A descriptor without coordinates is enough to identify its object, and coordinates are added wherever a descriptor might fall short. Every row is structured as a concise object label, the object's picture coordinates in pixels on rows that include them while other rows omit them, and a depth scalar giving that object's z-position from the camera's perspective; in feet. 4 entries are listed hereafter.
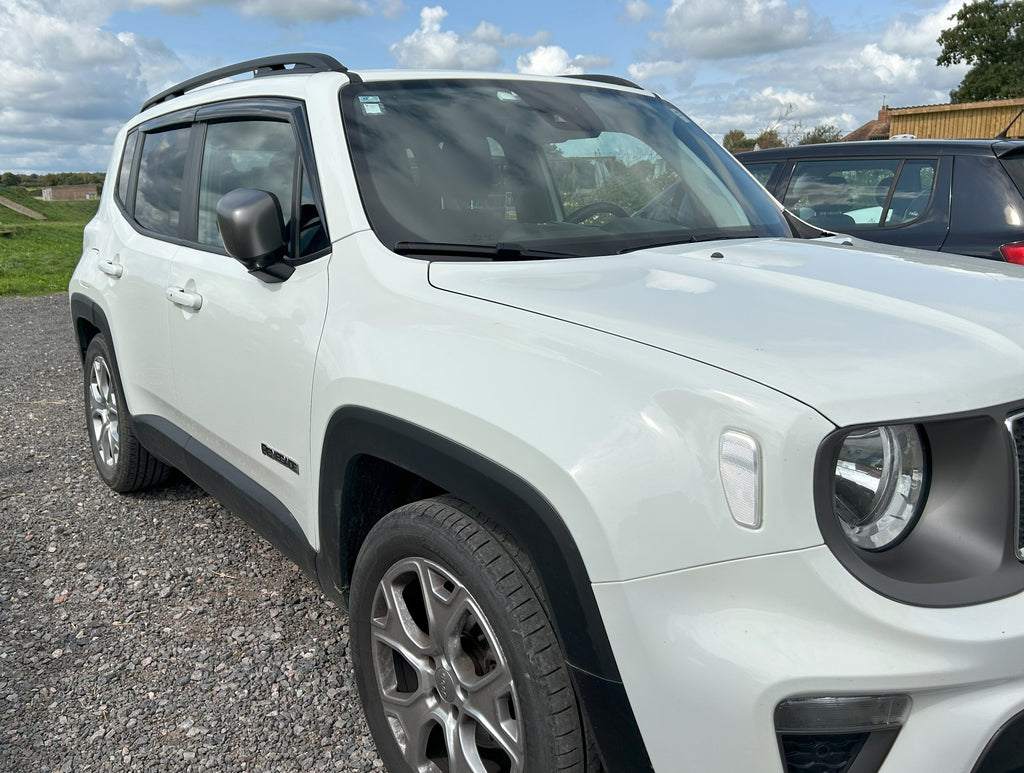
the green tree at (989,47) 137.39
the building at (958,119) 59.26
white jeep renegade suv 4.68
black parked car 17.87
